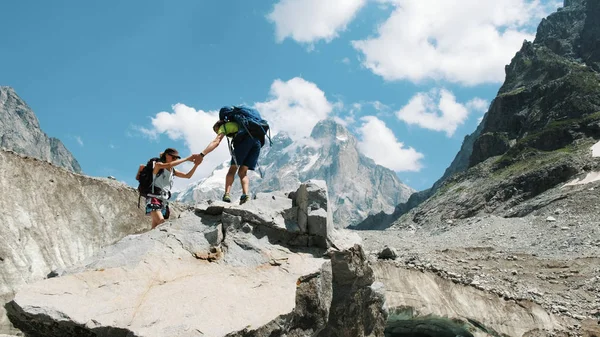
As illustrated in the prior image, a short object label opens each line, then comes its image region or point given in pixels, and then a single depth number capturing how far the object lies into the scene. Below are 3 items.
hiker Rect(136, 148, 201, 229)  10.74
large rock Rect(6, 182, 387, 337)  6.64
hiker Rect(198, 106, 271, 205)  10.57
